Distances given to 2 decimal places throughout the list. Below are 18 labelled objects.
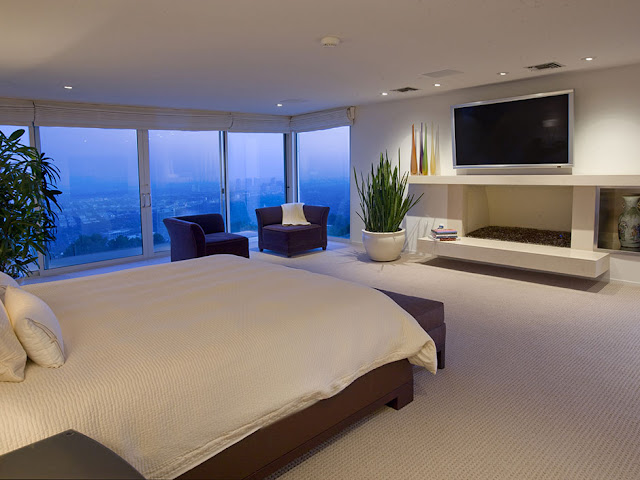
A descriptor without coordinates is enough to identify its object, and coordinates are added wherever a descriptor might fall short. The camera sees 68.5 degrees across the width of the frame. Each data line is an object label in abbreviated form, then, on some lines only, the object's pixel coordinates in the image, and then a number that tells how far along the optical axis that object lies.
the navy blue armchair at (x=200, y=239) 5.55
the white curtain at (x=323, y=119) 7.45
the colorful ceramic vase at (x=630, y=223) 4.79
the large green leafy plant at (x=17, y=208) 4.05
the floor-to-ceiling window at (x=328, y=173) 7.93
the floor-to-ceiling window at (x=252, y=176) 8.18
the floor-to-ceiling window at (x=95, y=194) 6.27
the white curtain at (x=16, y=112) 5.63
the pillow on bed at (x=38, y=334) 1.66
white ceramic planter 6.18
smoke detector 3.42
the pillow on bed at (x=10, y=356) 1.55
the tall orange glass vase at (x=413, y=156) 6.58
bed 1.53
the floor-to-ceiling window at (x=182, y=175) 7.18
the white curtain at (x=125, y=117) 5.98
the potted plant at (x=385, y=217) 6.17
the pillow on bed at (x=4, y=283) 2.13
